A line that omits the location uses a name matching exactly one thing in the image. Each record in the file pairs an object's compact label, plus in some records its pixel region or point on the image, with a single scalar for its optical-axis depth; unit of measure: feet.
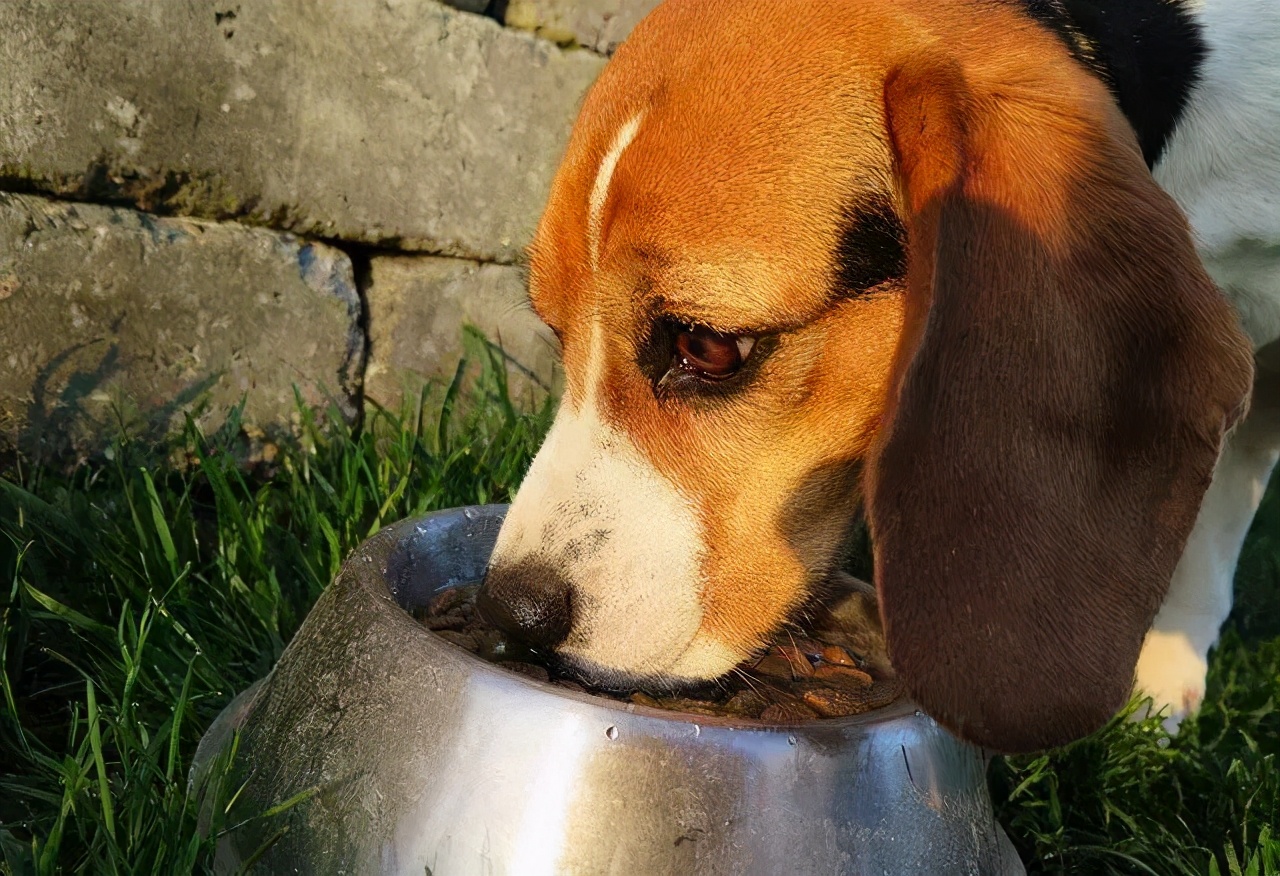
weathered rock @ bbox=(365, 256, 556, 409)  2.21
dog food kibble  1.23
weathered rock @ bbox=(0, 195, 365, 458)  1.83
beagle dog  1.11
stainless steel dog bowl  1.05
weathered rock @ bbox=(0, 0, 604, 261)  1.84
